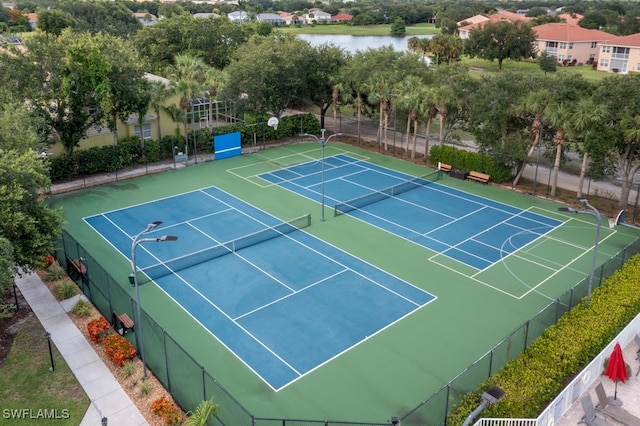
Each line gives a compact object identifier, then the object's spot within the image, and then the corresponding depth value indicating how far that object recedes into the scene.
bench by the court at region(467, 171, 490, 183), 37.38
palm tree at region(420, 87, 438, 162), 39.59
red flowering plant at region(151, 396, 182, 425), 16.16
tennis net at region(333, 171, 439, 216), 32.94
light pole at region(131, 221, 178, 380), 17.62
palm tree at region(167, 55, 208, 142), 40.94
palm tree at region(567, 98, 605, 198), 30.44
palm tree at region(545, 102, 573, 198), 32.22
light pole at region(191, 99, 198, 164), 41.25
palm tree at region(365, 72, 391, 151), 42.78
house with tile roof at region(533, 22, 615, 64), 95.25
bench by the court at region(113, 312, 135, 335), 20.33
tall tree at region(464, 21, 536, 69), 89.50
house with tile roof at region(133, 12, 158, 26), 124.03
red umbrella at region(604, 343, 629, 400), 16.98
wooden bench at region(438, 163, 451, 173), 39.16
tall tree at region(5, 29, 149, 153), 33.75
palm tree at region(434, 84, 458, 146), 38.94
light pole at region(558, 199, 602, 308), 18.85
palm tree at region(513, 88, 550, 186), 33.62
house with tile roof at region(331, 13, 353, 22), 189.51
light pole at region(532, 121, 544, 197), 34.40
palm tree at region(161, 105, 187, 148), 40.56
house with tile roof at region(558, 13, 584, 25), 128.20
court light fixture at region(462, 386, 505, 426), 14.44
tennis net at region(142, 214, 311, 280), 25.38
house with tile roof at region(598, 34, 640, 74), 80.91
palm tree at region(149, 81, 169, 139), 39.19
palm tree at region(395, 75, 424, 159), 40.22
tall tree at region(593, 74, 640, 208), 29.86
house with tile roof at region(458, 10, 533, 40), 117.81
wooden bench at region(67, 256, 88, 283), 23.52
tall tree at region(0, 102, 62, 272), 19.36
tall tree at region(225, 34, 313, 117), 43.91
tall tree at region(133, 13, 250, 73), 57.75
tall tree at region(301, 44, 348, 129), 46.56
